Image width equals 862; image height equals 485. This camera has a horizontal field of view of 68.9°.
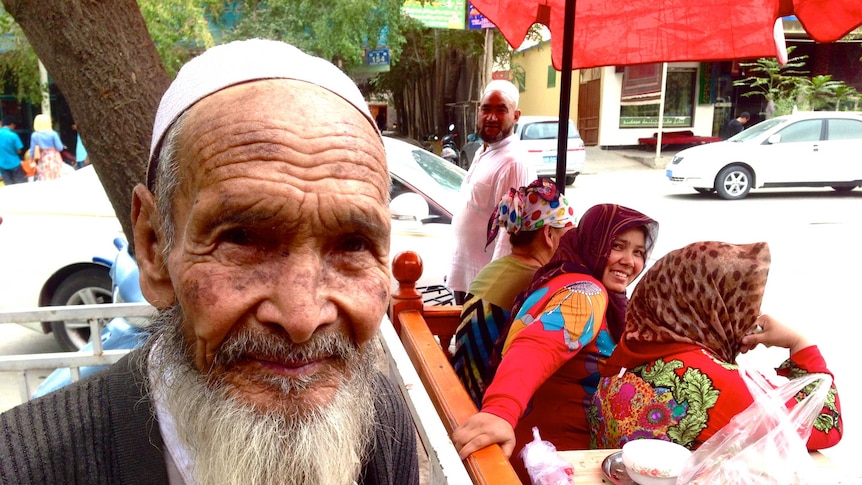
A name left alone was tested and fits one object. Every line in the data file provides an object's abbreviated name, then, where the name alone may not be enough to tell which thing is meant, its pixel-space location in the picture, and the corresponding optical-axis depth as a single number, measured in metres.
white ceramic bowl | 1.64
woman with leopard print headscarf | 1.90
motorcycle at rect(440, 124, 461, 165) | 16.35
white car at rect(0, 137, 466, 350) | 4.90
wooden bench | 1.59
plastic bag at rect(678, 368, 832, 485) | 1.55
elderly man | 0.99
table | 1.78
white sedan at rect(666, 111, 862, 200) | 12.86
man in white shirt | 4.01
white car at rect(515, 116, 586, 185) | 14.59
